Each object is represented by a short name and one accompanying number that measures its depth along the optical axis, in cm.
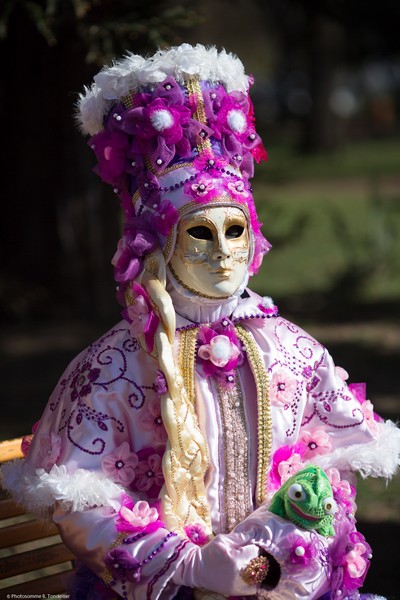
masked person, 631
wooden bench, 789
